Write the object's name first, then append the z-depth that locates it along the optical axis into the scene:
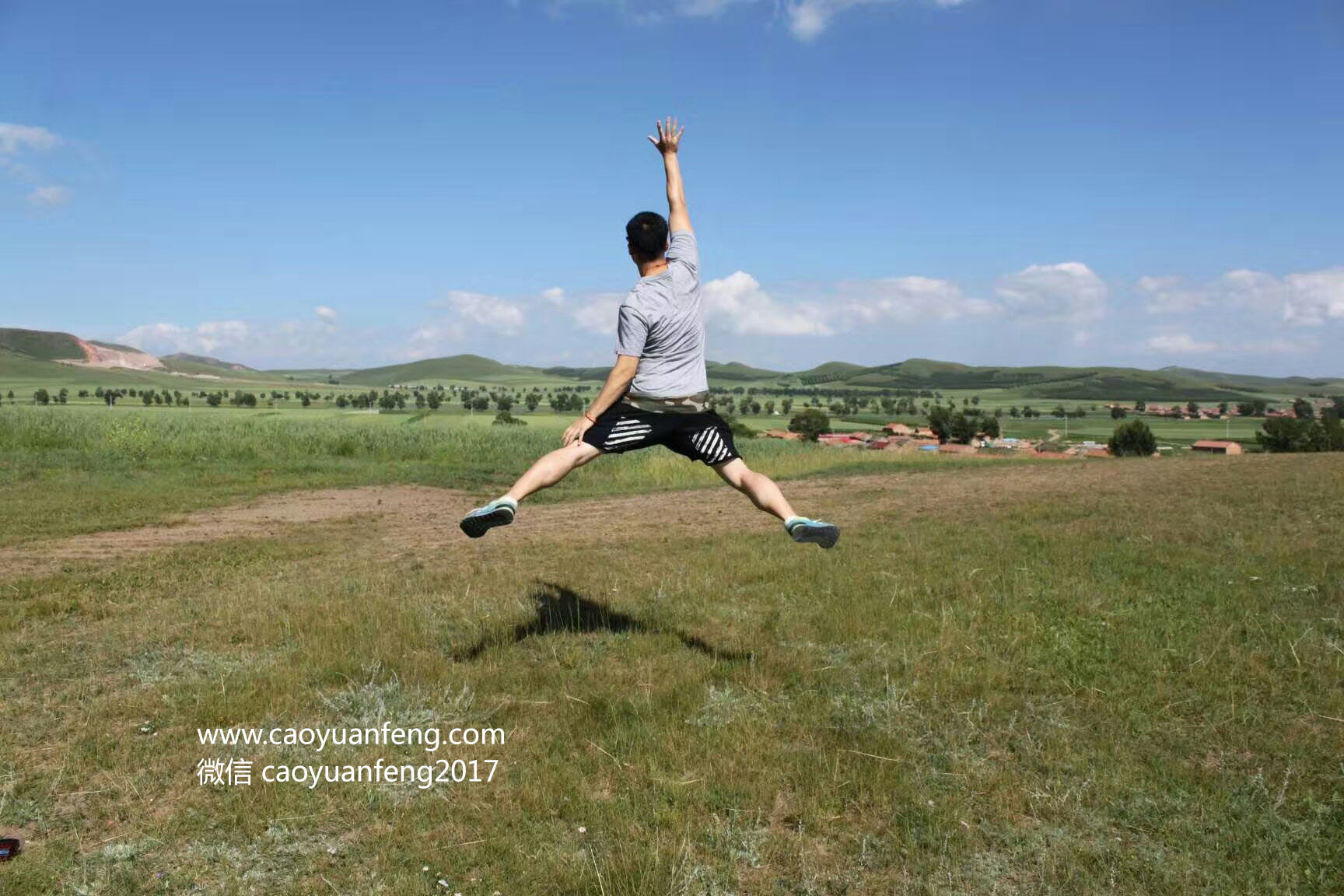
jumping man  5.36
